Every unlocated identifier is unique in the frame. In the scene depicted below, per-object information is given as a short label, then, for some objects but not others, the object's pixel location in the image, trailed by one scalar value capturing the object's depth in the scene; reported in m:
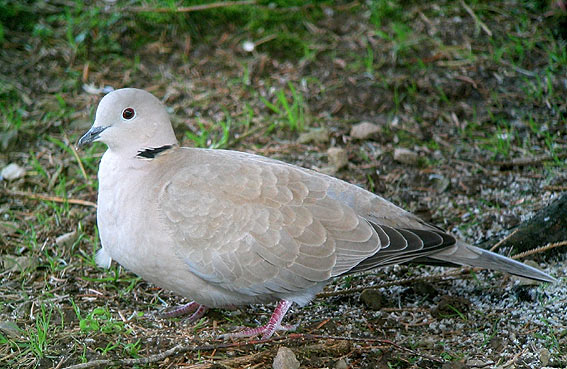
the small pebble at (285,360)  5.86
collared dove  6.37
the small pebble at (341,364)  6.06
